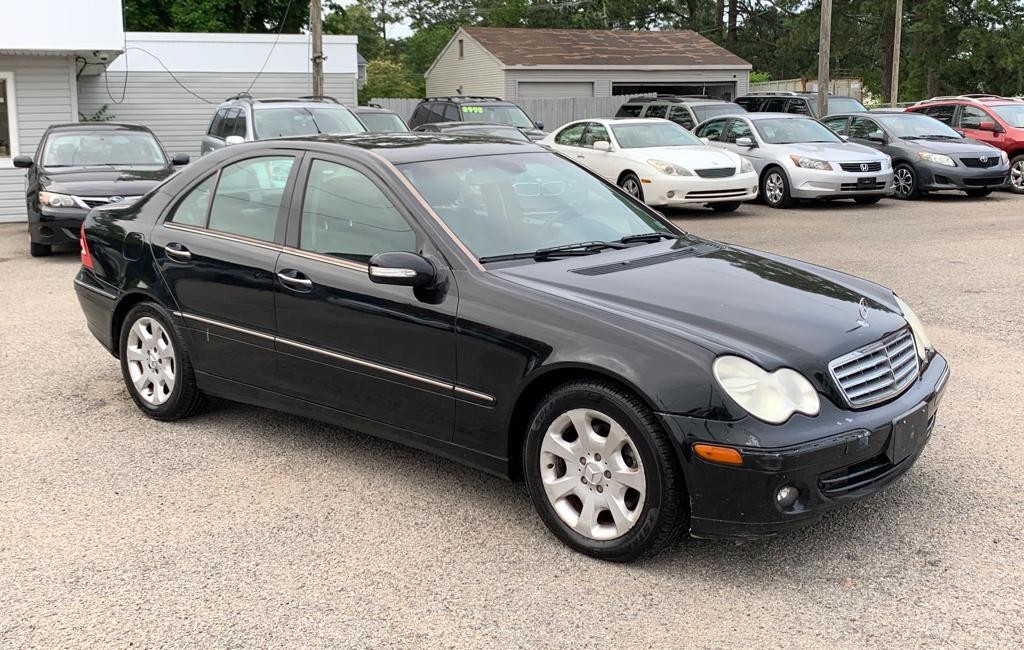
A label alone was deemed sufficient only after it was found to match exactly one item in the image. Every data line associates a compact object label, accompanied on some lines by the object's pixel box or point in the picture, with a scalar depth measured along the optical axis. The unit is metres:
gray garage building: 34.69
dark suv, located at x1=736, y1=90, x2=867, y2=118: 24.42
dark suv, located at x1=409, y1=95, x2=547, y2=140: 21.25
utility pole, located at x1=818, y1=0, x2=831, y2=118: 25.01
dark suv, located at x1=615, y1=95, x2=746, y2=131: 21.11
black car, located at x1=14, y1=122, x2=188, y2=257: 11.86
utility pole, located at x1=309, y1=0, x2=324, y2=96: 20.62
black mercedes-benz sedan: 3.67
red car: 18.92
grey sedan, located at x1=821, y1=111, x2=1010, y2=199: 17.45
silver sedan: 16.39
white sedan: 15.27
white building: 22.47
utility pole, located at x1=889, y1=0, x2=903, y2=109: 33.78
